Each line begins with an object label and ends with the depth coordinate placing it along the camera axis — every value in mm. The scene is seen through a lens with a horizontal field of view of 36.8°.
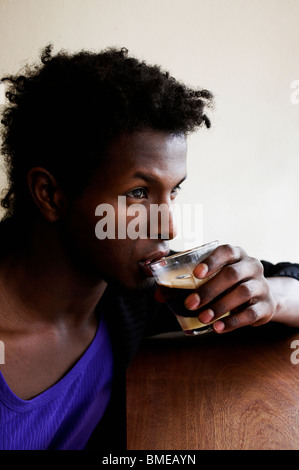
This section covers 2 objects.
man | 1037
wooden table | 926
